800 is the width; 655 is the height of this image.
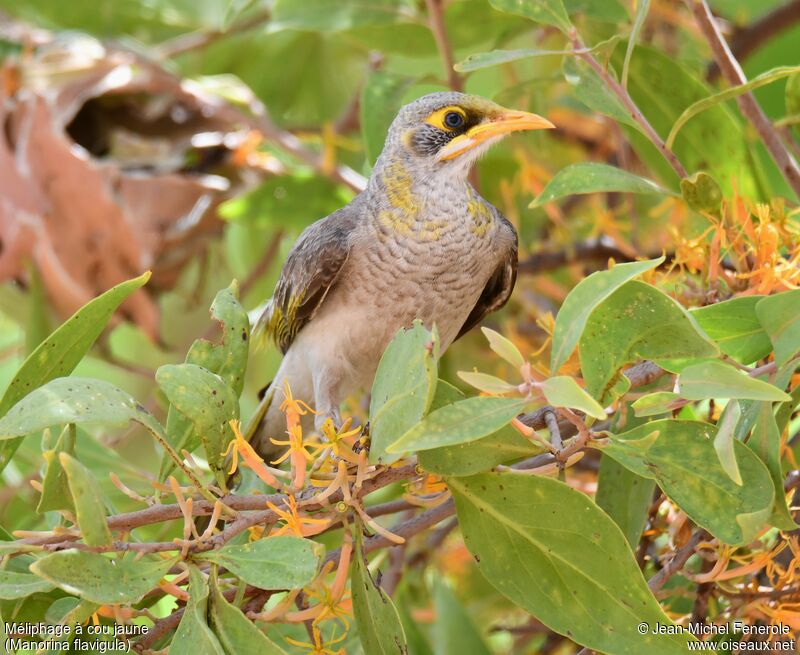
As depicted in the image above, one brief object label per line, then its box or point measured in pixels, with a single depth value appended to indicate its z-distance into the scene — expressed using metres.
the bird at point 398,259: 3.81
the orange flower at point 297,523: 3.71
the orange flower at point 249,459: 3.72
